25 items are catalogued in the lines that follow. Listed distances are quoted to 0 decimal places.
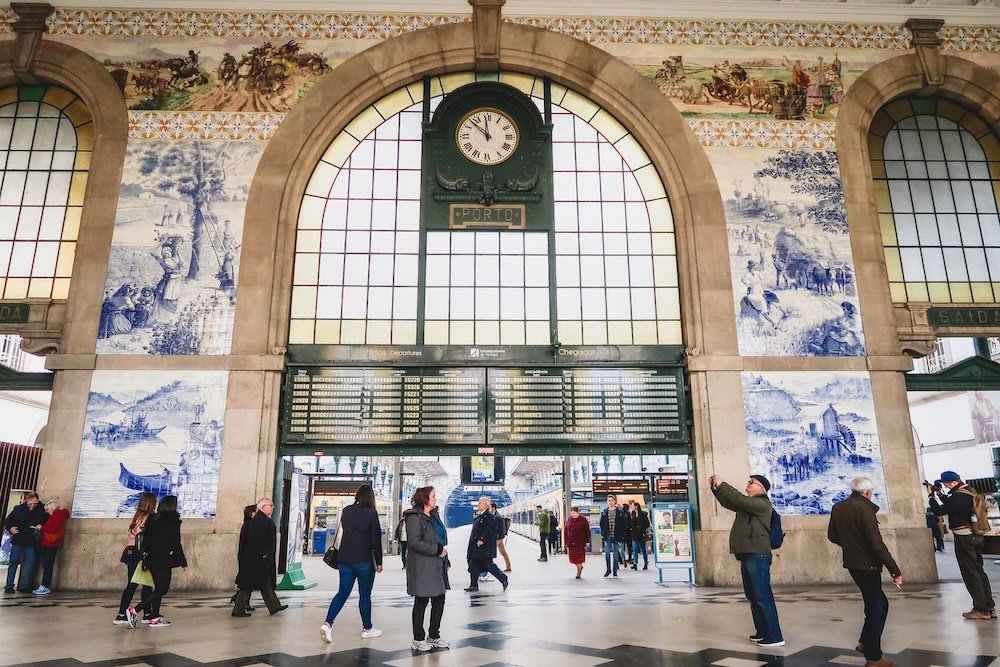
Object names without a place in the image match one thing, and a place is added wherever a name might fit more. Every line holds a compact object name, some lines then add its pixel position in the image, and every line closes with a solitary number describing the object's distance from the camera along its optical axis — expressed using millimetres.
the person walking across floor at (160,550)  7613
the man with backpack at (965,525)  7633
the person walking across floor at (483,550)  10805
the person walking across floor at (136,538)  7691
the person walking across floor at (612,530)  13938
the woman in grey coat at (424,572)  6102
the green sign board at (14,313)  12094
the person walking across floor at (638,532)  16562
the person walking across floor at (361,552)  6758
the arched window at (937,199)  13453
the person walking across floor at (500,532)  12072
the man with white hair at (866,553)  5334
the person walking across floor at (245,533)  8711
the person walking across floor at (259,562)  8406
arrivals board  12094
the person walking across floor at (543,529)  19372
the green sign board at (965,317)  12922
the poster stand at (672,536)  11461
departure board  11945
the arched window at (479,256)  12898
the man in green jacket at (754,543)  6266
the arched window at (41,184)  12703
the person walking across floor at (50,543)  10633
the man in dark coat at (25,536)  10477
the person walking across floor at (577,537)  13820
